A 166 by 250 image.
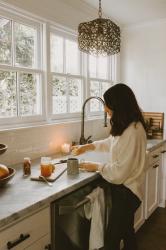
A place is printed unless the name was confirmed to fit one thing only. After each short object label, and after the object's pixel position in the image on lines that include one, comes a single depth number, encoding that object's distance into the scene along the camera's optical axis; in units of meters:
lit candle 2.65
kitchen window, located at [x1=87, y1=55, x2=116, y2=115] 3.46
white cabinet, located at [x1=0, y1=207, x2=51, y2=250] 1.28
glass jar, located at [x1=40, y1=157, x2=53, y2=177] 1.83
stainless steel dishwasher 1.60
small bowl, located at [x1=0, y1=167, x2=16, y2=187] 1.56
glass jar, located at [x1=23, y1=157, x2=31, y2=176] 1.92
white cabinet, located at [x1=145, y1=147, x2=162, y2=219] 2.97
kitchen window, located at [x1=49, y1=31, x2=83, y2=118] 2.83
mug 1.92
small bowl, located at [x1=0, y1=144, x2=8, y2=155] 1.74
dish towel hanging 1.84
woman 1.82
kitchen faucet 2.84
